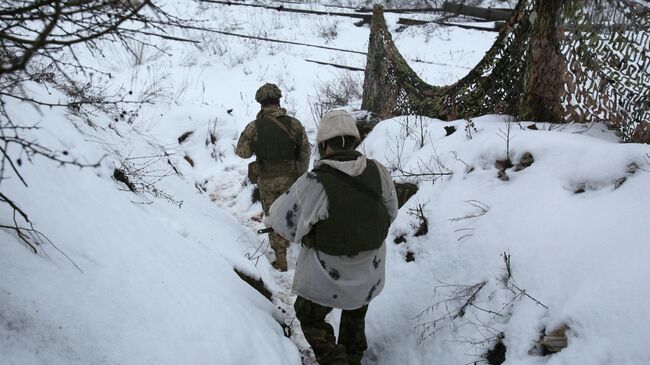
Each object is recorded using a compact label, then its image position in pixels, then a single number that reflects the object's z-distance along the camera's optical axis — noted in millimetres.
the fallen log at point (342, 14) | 11278
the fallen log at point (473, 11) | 10375
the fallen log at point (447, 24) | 9667
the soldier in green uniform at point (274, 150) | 3645
